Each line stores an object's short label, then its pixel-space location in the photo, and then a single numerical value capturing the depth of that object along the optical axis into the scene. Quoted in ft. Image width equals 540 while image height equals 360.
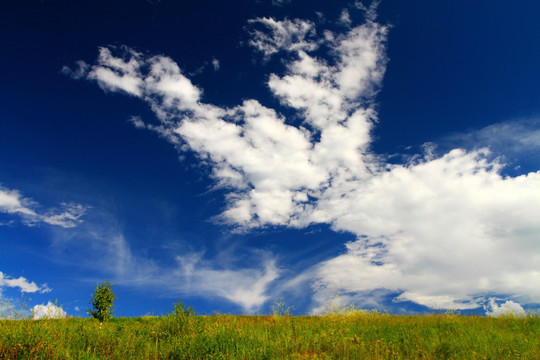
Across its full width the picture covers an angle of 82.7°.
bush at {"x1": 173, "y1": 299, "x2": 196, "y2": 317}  41.71
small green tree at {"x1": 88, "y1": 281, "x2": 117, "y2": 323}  53.48
